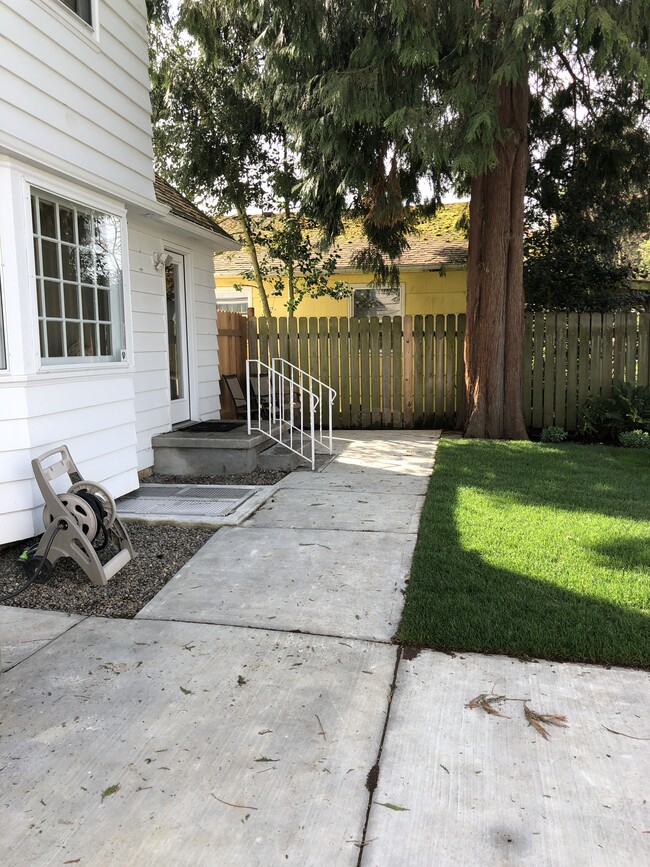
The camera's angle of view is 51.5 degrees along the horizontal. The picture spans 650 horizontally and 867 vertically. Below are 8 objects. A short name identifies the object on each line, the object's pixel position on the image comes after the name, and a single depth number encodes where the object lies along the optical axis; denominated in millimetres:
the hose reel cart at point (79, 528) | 4125
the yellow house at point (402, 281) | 12984
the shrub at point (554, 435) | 9086
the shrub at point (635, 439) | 8484
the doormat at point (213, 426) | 7848
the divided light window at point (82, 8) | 5251
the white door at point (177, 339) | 8148
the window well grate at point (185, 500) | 5684
